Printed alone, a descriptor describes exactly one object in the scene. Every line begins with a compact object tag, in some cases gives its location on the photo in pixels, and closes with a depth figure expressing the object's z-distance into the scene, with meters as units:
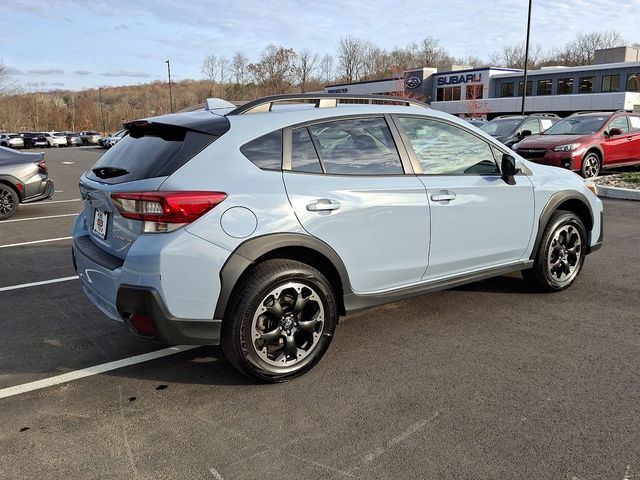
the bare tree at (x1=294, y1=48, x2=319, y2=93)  79.75
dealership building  48.56
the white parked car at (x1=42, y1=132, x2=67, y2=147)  52.10
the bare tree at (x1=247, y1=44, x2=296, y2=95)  67.81
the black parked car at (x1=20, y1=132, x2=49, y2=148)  49.95
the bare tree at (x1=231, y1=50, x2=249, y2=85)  92.62
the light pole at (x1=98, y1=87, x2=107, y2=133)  92.69
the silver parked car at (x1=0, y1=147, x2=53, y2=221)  9.95
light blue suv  3.04
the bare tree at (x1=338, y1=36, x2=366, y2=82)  106.38
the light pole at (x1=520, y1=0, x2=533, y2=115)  27.57
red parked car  12.04
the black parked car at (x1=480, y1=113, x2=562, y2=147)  14.88
